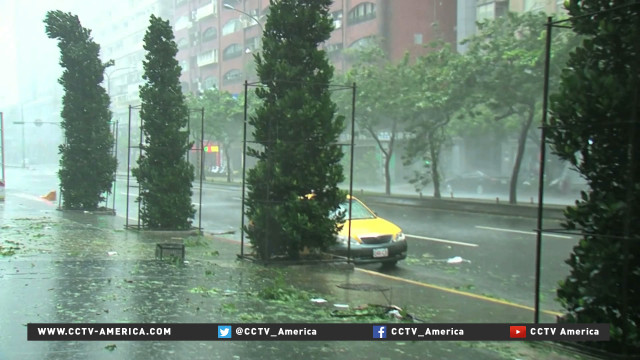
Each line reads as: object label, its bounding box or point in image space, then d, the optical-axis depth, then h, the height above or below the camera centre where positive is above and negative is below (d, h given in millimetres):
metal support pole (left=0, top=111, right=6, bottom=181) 24750 +485
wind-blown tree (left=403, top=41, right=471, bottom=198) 26750 +3019
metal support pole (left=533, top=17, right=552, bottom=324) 5613 +46
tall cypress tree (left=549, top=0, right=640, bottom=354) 4953 +62
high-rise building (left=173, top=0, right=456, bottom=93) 51094 +12672
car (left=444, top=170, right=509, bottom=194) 40469 -1490
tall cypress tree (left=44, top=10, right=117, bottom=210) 19281 +1068
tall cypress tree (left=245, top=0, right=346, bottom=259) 9914 +249
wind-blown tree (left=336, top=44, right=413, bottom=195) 32500 +3816
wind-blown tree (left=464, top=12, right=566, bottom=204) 23500 +4025
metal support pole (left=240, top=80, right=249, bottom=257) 9817 +154
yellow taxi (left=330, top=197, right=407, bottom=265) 11484 -1669
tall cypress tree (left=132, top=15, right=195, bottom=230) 14516 +340
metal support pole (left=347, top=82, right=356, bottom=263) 10319 -1584
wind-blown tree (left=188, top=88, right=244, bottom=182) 55156 +3486
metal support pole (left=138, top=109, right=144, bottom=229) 14720 -977
